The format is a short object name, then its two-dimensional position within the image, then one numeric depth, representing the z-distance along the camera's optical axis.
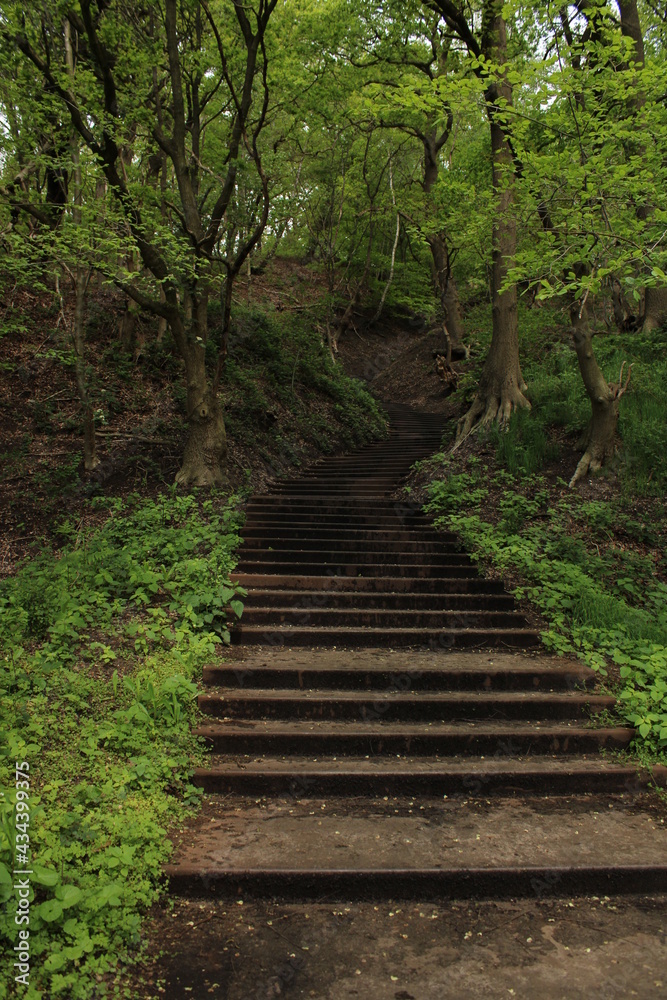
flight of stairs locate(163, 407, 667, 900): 3.14
